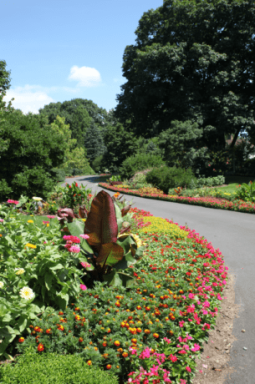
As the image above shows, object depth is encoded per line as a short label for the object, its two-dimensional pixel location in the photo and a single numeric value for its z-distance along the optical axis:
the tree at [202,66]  19.91
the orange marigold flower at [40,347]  2.24
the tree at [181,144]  19.33
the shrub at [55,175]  10.25
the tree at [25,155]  8.41
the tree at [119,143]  30.08
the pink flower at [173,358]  2.38
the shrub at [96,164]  45.09
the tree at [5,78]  9.79
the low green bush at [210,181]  17.83
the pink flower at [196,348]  2.60
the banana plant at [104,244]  3.31
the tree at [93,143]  51.66
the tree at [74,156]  43.91
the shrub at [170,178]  16.23
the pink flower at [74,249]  2.69
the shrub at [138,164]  22.36
